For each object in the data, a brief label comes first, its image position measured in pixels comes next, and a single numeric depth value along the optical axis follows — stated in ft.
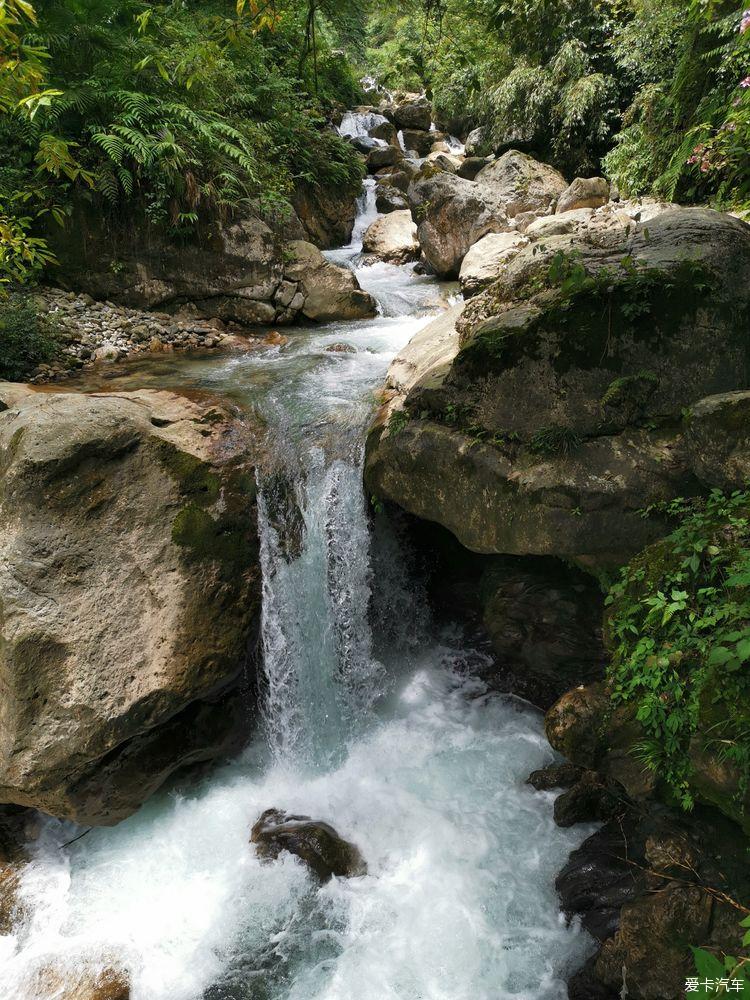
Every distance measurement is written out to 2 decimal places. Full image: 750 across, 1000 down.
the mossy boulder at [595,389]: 13.39
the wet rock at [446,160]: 50.03
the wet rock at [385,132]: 56.81
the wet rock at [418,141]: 58.54
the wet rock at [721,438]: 11.68
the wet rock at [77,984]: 12.13
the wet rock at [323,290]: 31.04
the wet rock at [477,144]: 49.65
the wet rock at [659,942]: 10.55
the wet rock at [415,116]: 60.70
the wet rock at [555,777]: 15.38
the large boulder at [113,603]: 13.67
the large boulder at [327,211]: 39.91
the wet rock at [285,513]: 17.40
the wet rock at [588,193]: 32.94
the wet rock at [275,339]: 28.25
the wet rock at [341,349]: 25.95
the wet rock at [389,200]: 46.01
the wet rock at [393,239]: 40.14
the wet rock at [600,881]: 12.42
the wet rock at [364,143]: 54.19
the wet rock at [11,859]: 13.66
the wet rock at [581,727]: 13.52
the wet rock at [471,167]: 46.34
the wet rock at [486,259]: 27.73
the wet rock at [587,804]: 14.34
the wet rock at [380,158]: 52.85
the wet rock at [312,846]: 14.06
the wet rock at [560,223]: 26.58
